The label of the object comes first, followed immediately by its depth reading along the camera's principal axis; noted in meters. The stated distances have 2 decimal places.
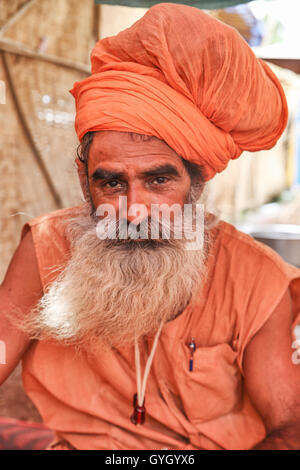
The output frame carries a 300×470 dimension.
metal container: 1.34
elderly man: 1.10
